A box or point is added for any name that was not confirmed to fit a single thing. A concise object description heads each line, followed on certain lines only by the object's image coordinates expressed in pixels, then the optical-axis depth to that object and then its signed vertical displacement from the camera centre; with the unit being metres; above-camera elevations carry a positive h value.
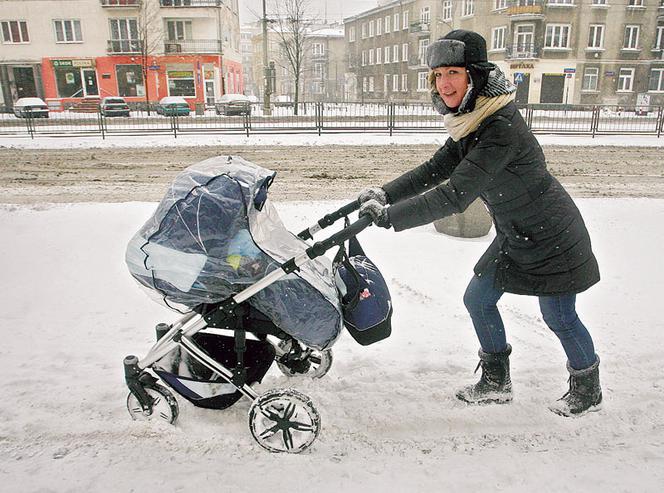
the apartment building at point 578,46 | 40.88 +3.28
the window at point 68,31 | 39.56 +4.65
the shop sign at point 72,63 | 39.62 +2.37
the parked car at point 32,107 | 27.29 -0.56
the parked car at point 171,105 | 28.60 -0.62
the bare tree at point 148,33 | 38.34 +4.45
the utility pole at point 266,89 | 30.68 +0.26
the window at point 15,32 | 39.28 +4.61
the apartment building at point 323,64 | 69.88 +3.78
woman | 2.47 -0.53
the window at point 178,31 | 41.12 +4.73
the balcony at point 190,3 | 40.34 +6.70
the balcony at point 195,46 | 40.44 +3.57
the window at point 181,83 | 41.03 +0.87
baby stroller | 2.46 -0.95
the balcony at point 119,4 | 39.47 +6.52
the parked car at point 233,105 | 30.32 -0.62
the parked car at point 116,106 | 28.18 -0.54
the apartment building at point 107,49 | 39.41 +3.37
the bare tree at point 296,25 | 33.66 +4.42
